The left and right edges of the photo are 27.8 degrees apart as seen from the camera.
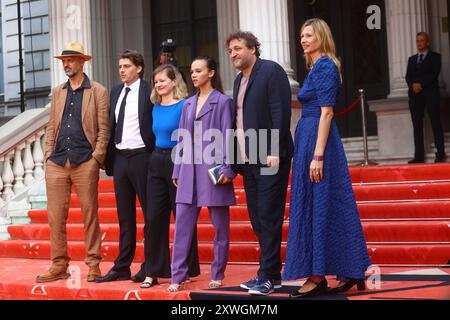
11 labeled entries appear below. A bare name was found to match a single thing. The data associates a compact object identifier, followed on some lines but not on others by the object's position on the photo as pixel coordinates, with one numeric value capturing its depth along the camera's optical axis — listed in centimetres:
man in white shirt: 852
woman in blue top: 820
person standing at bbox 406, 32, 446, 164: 1347
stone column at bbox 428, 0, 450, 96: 1490
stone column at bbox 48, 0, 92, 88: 1442
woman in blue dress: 711
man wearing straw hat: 891
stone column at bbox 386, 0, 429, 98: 1446
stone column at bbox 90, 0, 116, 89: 1566
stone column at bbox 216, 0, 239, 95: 1617
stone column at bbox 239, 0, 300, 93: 1250
